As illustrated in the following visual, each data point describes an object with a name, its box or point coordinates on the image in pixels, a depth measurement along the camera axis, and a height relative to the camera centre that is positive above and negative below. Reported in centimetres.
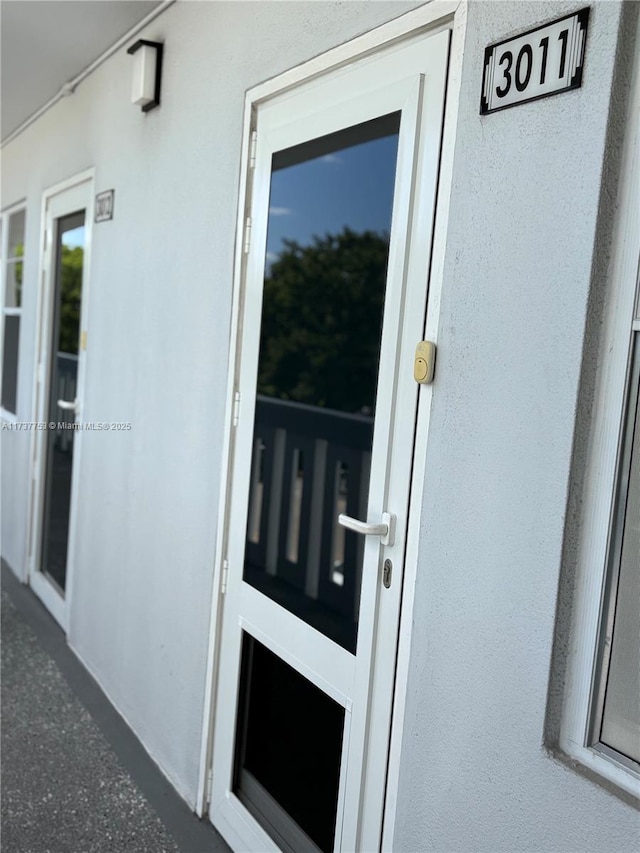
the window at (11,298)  545 +20
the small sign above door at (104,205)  353 +55
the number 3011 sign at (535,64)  136 +52
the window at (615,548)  131 -28
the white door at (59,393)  415 -33
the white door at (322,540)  176 -61
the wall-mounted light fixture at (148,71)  303 +97
